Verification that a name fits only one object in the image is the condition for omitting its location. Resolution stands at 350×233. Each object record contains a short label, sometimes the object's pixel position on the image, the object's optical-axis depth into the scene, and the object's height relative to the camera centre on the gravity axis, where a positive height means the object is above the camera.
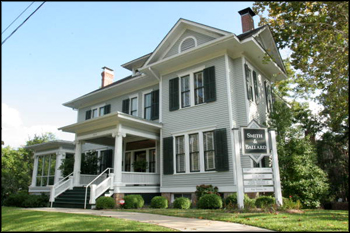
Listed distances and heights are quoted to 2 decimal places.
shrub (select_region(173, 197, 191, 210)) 11.30 -1.02
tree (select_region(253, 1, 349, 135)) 10.09 +5.11
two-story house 12.50 +2.96
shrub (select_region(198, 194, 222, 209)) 10.61 -0.93
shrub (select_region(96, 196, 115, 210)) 11.46 -0.98
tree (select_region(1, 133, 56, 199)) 19.98 +1.43
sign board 9.94 +1.22
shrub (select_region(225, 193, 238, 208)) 10.48 -0.89
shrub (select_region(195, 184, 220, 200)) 11.69 -0.54
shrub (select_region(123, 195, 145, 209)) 11.75 -0.98
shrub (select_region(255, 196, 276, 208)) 9.84 -0.87
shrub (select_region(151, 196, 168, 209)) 11.84 -1.04
